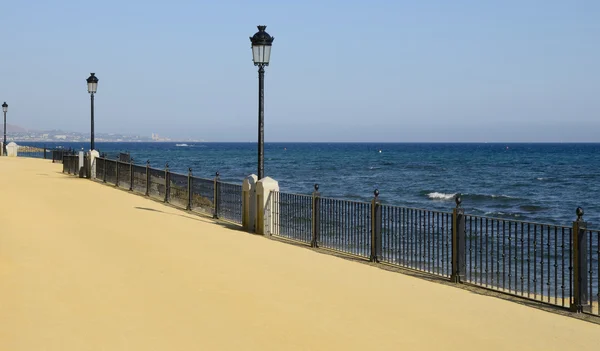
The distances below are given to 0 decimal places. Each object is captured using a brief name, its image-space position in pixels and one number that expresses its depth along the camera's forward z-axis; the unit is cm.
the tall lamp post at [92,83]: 3431
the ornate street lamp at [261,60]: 1775
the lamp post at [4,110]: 6714
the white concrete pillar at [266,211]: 1736
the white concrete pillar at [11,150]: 6600
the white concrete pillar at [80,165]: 3557
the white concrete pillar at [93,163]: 3475
